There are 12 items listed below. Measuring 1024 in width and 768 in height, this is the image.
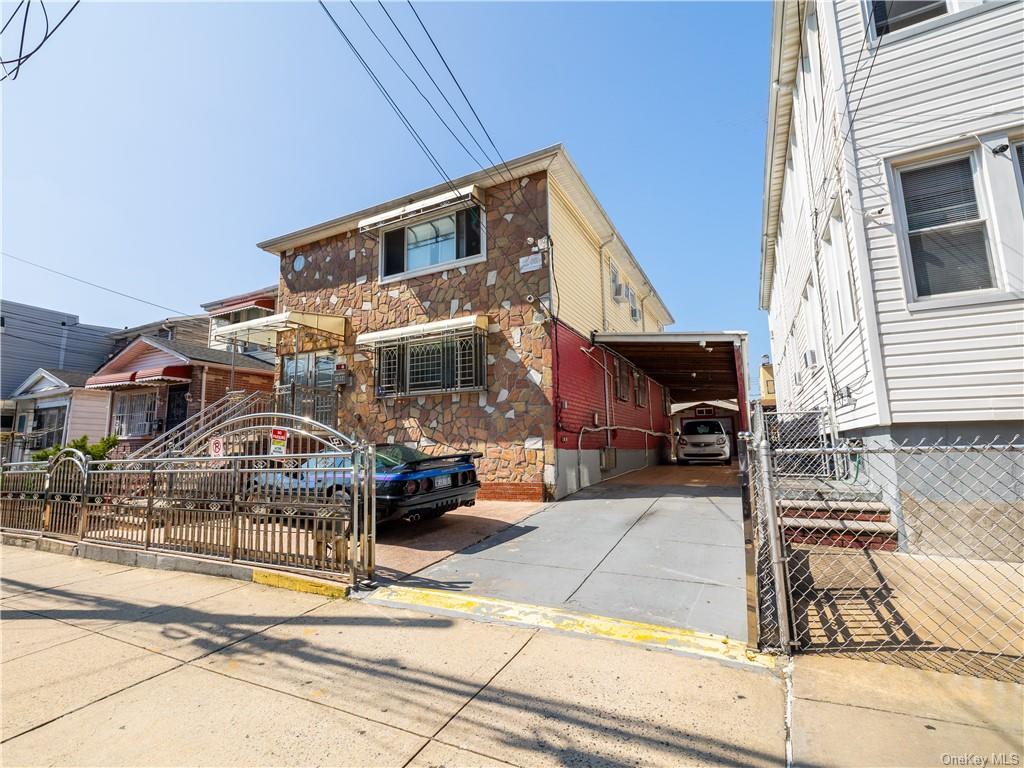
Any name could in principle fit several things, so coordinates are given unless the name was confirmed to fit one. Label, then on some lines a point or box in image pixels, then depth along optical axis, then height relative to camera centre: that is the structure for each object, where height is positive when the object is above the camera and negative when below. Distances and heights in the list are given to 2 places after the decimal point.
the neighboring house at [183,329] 20.23 +5.57
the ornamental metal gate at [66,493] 7.12 -0.52
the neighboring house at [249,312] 17.05 +5.59
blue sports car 5.16 -0.37
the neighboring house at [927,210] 4.93 +2.58
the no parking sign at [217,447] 6.48 +0.12
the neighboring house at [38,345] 21.30 +5.52
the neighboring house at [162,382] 15.39 +2.52
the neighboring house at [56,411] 17.83 +1.92
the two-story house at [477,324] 9.41 +2.93
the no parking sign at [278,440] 5.90 +0.18
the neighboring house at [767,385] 29.22 +3.61
